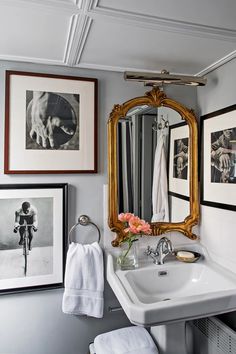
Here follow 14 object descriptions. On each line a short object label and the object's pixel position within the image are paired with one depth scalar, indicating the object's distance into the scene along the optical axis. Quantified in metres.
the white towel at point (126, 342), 1.49
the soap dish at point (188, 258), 1.75
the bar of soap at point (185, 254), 1.76
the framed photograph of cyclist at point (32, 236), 1.61
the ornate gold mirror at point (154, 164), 1.74
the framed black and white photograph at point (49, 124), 1.61
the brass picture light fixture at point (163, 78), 1.63
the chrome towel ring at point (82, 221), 1.71
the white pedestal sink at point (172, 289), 1.20
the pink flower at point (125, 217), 1.66
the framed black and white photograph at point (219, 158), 1.58
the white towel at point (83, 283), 1.62
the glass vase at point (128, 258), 1.64
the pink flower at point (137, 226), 1.62
